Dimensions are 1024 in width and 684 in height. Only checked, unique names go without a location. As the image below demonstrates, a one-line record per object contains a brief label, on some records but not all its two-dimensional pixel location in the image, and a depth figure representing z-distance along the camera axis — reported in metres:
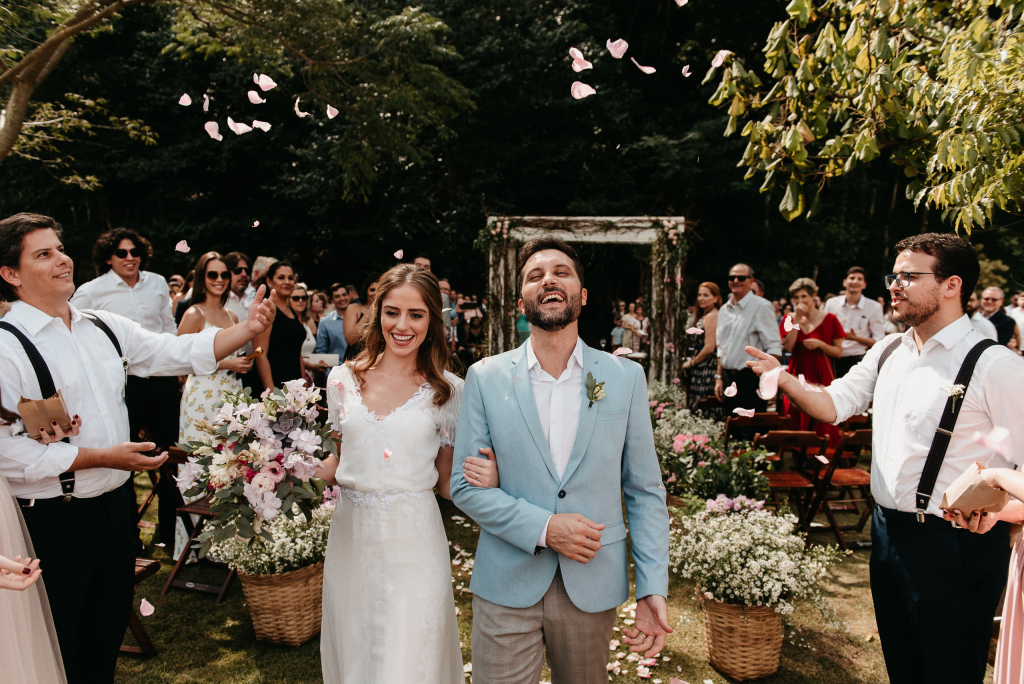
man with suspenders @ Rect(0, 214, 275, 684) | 2.35
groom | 2.03
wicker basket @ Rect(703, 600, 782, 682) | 3.33
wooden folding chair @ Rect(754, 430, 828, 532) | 4.69
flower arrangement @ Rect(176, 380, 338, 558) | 2.28
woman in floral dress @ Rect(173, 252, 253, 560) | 4.62
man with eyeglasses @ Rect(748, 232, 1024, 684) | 2.31
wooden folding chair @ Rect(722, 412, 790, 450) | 5.34
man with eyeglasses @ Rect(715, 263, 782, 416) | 7.19
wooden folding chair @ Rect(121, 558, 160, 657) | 3.55
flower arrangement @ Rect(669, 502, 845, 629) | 3.27
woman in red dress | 6.70
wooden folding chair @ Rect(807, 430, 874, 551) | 4.71
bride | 2.46
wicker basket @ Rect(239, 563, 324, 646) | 3.60
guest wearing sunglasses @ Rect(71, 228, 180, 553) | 4.72
